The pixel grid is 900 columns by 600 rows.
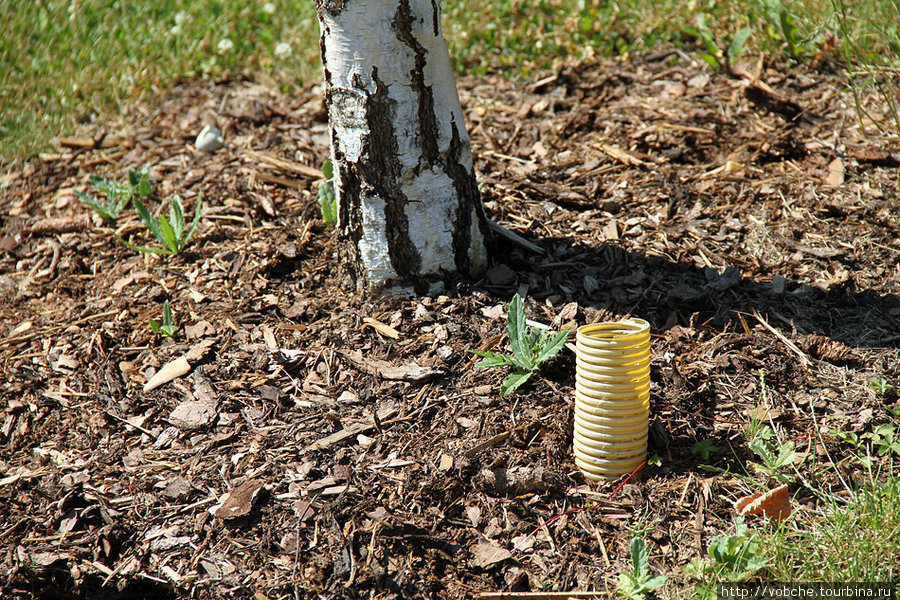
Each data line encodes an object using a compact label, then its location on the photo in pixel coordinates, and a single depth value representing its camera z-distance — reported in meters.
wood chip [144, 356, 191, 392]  5.62
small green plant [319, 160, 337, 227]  6.37
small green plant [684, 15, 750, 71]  8.12
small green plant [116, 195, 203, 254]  6.58
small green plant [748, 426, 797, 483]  4.47
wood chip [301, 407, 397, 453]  5.00
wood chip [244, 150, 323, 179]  7.38
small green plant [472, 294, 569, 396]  4.98
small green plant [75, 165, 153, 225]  7.22
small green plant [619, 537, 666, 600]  3.92
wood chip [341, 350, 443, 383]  5.27
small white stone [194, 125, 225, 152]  8.00
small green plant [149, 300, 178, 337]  5.90
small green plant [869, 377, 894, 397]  4.88
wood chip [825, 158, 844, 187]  6.66
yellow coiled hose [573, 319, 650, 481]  4.31
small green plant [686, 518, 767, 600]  3.87
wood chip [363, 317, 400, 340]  5.58
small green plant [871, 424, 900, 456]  4.53
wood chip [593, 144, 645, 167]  7.09
